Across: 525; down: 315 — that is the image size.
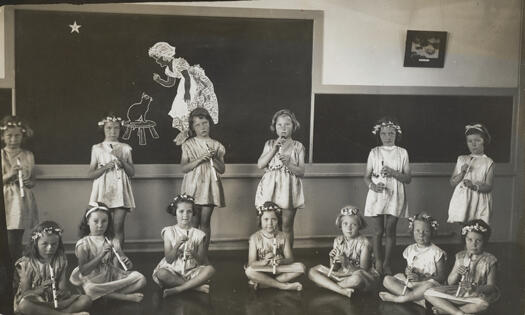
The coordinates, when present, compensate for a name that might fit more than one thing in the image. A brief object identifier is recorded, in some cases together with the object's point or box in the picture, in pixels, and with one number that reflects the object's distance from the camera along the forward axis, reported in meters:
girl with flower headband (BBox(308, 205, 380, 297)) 3.53
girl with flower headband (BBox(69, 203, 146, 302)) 3.36
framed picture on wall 3.45
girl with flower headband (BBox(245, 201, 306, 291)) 3.53
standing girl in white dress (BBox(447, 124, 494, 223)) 3.53
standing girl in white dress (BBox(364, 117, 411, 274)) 3.69
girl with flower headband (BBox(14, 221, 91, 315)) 3.22
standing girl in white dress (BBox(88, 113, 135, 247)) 3.58
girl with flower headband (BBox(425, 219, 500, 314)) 3.30
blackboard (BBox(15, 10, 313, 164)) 3.39
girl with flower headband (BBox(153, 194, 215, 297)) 3.45
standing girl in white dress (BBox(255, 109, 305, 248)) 3.74
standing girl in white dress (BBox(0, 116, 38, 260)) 3.34
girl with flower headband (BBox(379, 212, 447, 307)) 3.40
